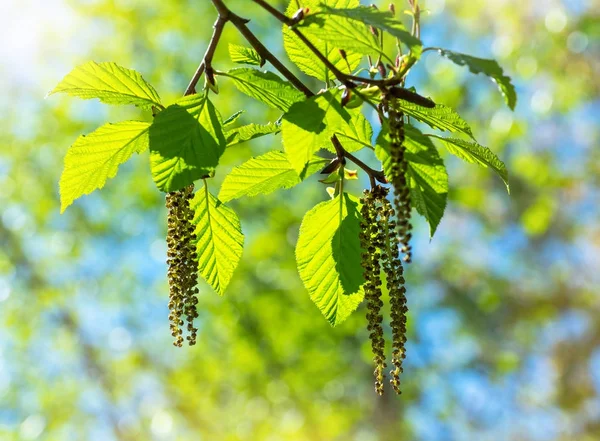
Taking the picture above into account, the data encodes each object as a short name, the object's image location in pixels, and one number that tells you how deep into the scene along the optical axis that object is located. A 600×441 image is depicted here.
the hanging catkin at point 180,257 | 0.92
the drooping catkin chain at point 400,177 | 0.86
